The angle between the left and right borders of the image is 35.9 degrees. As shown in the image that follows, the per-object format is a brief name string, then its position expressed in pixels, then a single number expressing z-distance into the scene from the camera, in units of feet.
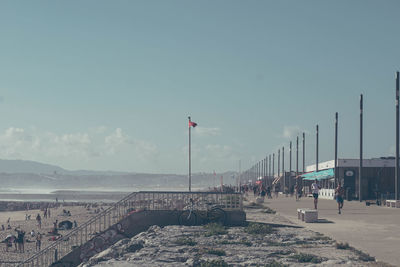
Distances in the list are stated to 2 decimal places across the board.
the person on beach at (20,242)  112.37
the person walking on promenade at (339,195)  112.98
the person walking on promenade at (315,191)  115.75
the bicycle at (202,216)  88.17
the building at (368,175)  184.03
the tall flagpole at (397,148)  137.71
